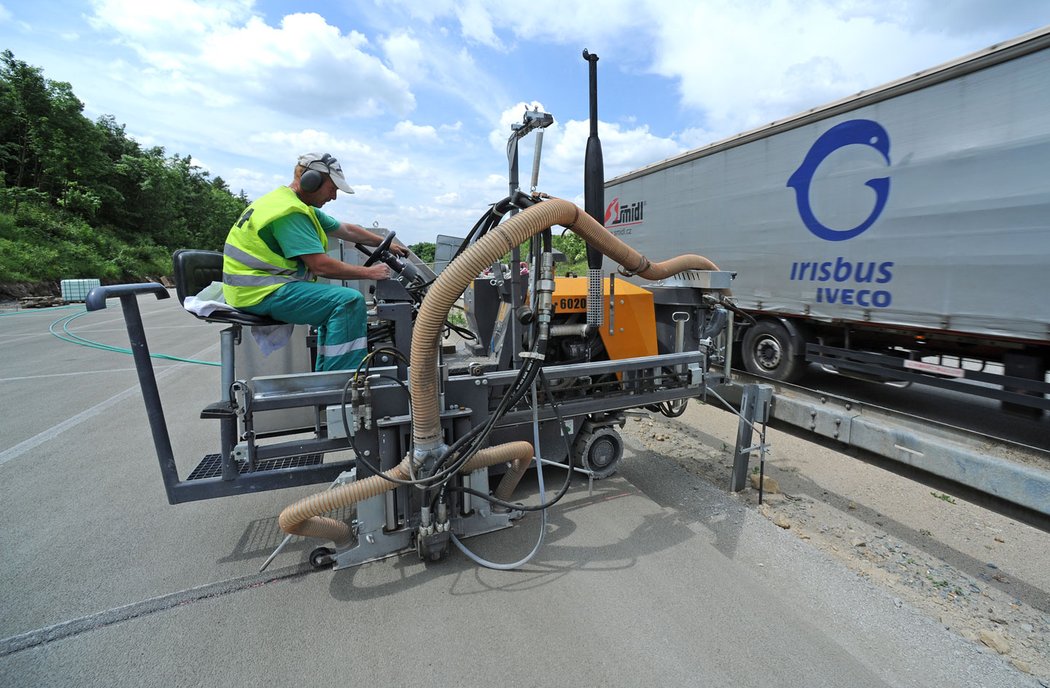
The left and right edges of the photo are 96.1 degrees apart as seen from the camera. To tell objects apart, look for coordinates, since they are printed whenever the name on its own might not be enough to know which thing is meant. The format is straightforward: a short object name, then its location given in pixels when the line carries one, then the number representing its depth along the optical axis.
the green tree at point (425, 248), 63.33
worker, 2.63
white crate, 21.14
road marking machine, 2.34
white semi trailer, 4.46
